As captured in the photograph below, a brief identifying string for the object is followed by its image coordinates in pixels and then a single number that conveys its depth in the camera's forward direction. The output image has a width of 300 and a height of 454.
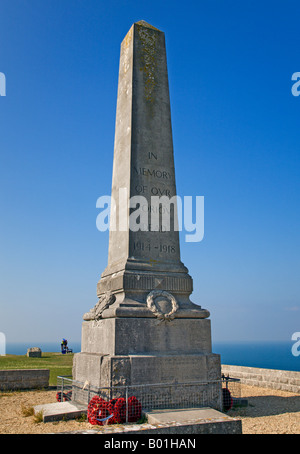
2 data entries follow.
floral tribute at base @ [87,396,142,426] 6.97
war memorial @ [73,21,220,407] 8.16
